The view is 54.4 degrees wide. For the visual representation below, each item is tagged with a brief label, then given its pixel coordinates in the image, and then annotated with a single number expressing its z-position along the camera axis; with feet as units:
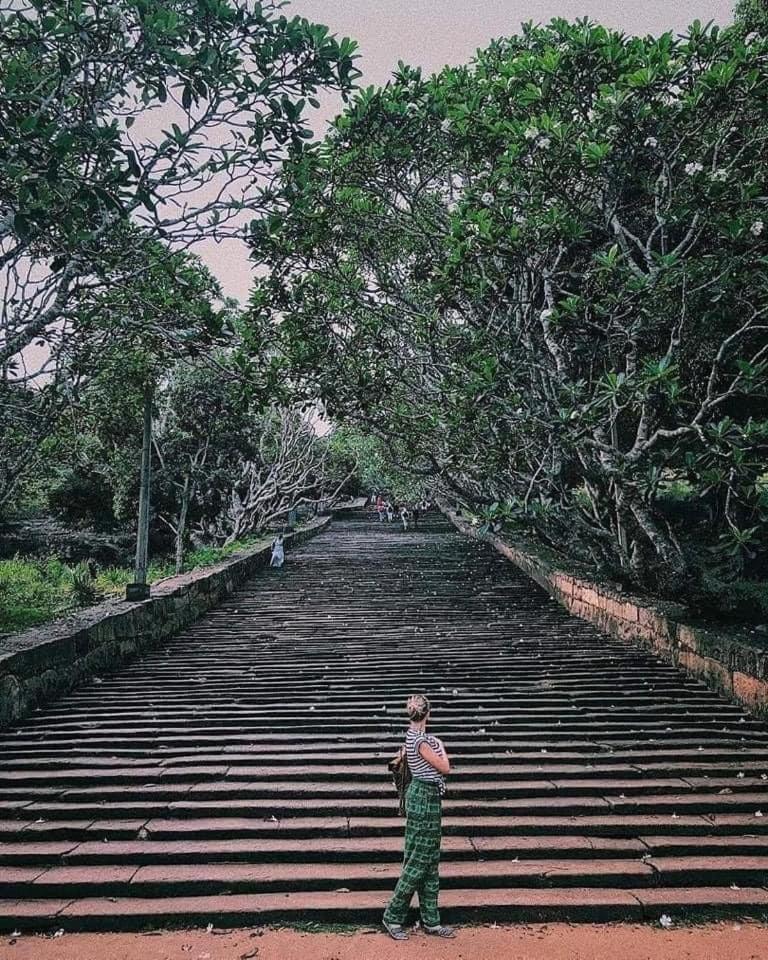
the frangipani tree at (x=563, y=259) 24.57
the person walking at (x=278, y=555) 56.59
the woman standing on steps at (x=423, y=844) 11.62
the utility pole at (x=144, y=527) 30.68
